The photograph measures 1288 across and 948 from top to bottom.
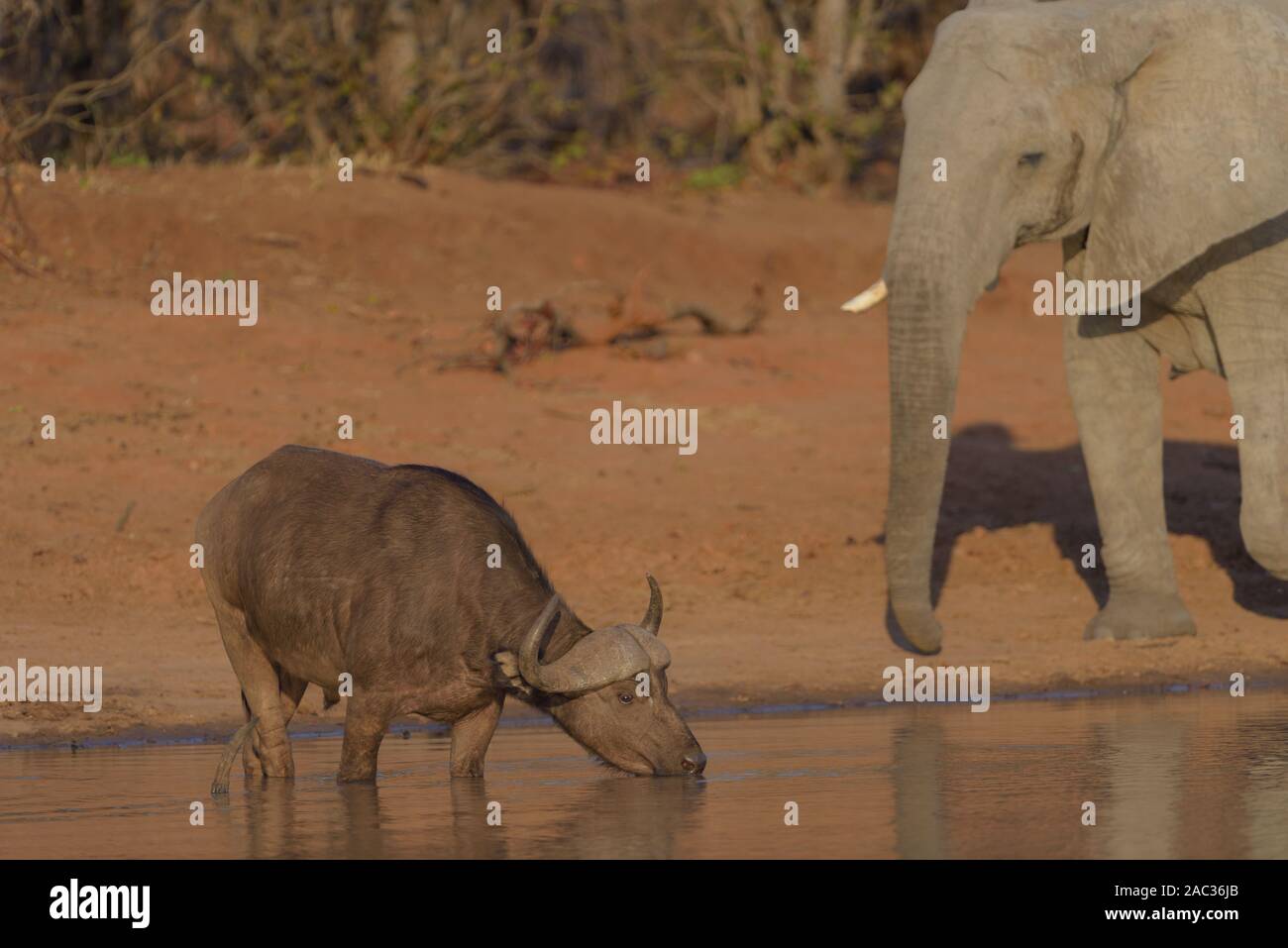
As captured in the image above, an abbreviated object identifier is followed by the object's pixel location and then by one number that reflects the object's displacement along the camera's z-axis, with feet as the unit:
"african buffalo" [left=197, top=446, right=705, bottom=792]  30.89
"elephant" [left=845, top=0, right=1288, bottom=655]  38.63
